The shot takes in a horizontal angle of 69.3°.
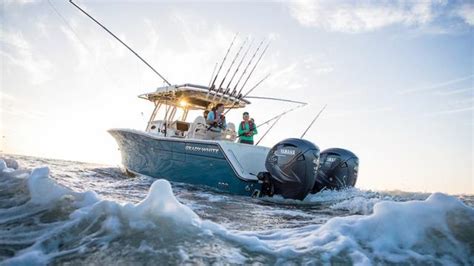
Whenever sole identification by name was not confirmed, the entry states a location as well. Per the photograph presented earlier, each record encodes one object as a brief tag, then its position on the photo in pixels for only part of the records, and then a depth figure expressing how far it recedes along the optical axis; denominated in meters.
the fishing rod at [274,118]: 9.34
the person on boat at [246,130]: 8.34
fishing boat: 6.37
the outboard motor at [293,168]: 6.24
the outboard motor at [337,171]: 7.64
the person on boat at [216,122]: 8.59
